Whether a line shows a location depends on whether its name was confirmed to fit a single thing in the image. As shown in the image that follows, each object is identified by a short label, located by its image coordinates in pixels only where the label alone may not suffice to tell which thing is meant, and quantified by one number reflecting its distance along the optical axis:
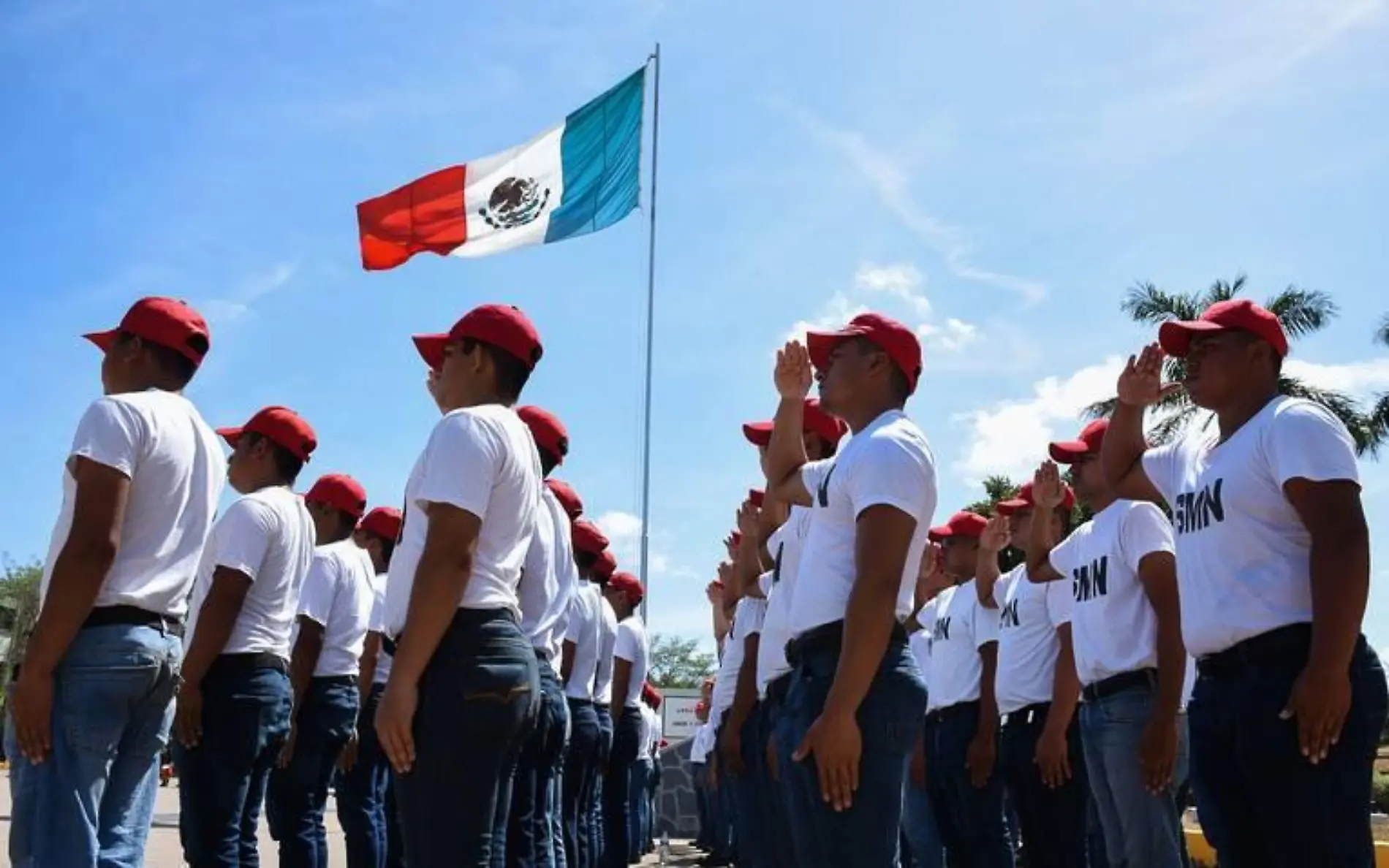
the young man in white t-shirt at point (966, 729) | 6.96
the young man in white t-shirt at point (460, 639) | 3.54
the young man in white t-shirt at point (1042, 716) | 6.19
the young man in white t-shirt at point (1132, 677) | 5.14
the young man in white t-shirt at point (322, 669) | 6.22
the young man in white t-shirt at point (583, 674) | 7.95
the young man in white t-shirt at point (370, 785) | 6.81
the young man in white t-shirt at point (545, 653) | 5.29
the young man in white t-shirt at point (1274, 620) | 3.51
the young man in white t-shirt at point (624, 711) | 9.91
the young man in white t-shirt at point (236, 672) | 4.80
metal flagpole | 15.34
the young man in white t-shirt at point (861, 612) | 3.48
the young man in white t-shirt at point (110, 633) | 3.66
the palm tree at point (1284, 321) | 26.11
